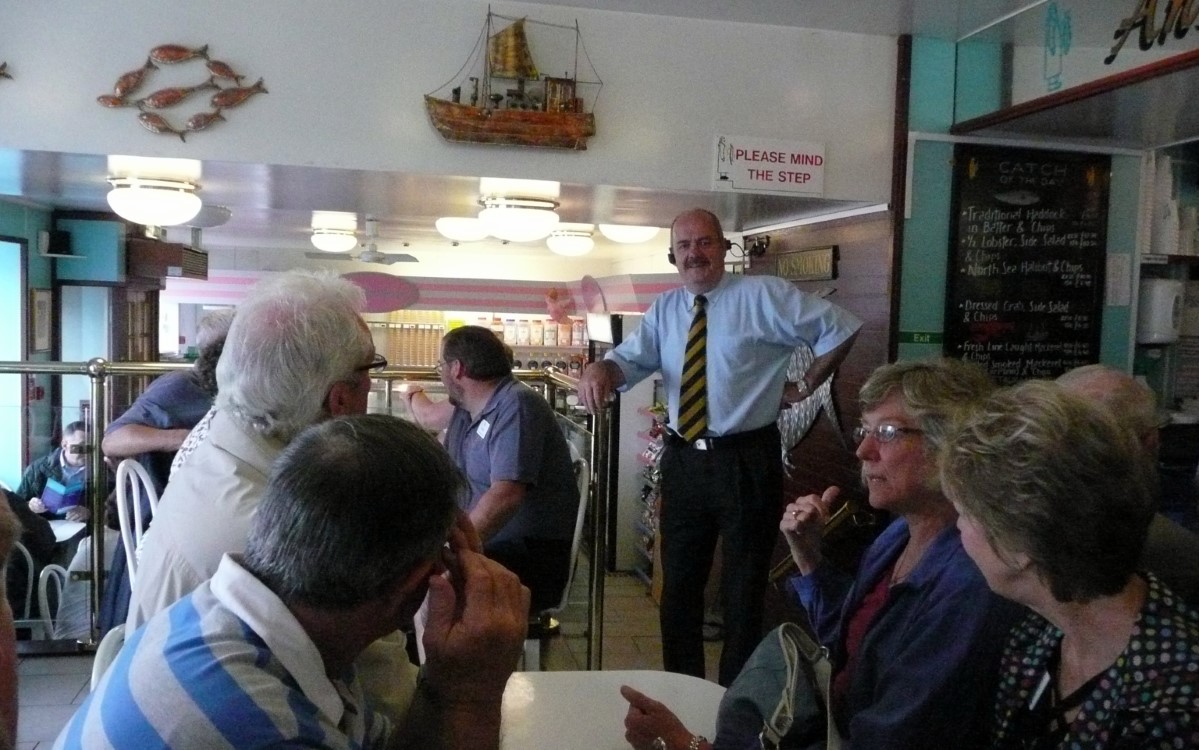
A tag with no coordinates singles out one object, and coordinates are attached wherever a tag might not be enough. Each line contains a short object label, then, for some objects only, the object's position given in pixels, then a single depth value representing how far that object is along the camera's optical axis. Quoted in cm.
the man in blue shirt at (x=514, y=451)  301
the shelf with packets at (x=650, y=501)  536
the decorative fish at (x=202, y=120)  283
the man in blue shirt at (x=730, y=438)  287
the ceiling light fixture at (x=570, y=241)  537
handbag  142
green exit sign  334
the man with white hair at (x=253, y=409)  137
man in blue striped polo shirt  90
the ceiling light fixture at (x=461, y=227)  561
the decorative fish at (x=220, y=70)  284
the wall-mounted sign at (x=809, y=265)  365
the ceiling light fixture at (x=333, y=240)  680
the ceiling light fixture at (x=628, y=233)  528
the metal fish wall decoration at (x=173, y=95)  280
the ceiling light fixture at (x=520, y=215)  353
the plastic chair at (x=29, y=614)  377
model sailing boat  295
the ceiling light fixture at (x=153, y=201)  323
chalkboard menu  335
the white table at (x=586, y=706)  150
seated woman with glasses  131
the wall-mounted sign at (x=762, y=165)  319
